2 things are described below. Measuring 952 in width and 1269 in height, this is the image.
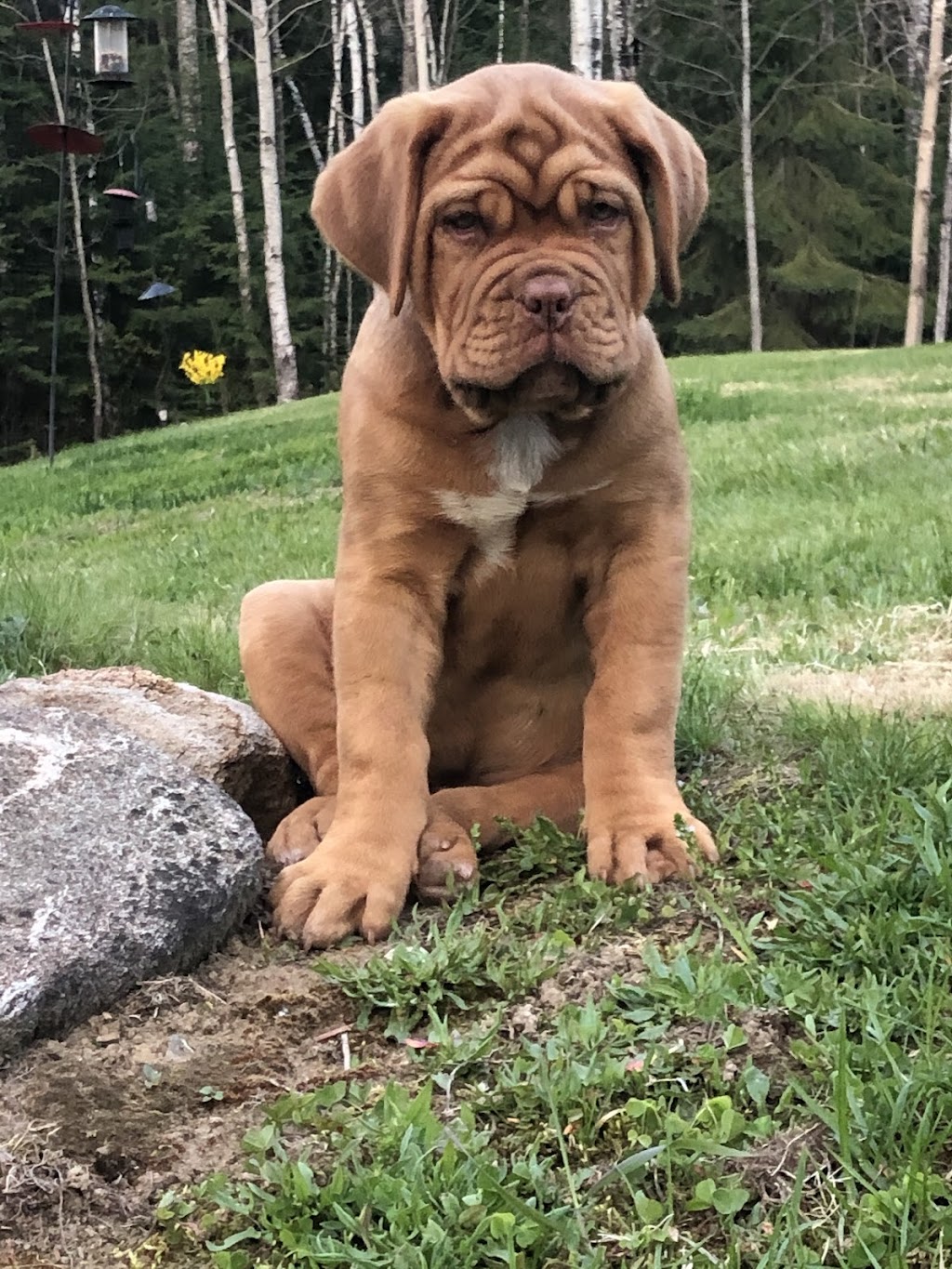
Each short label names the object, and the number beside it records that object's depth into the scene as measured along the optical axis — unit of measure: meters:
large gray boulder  2.23
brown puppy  2.71
